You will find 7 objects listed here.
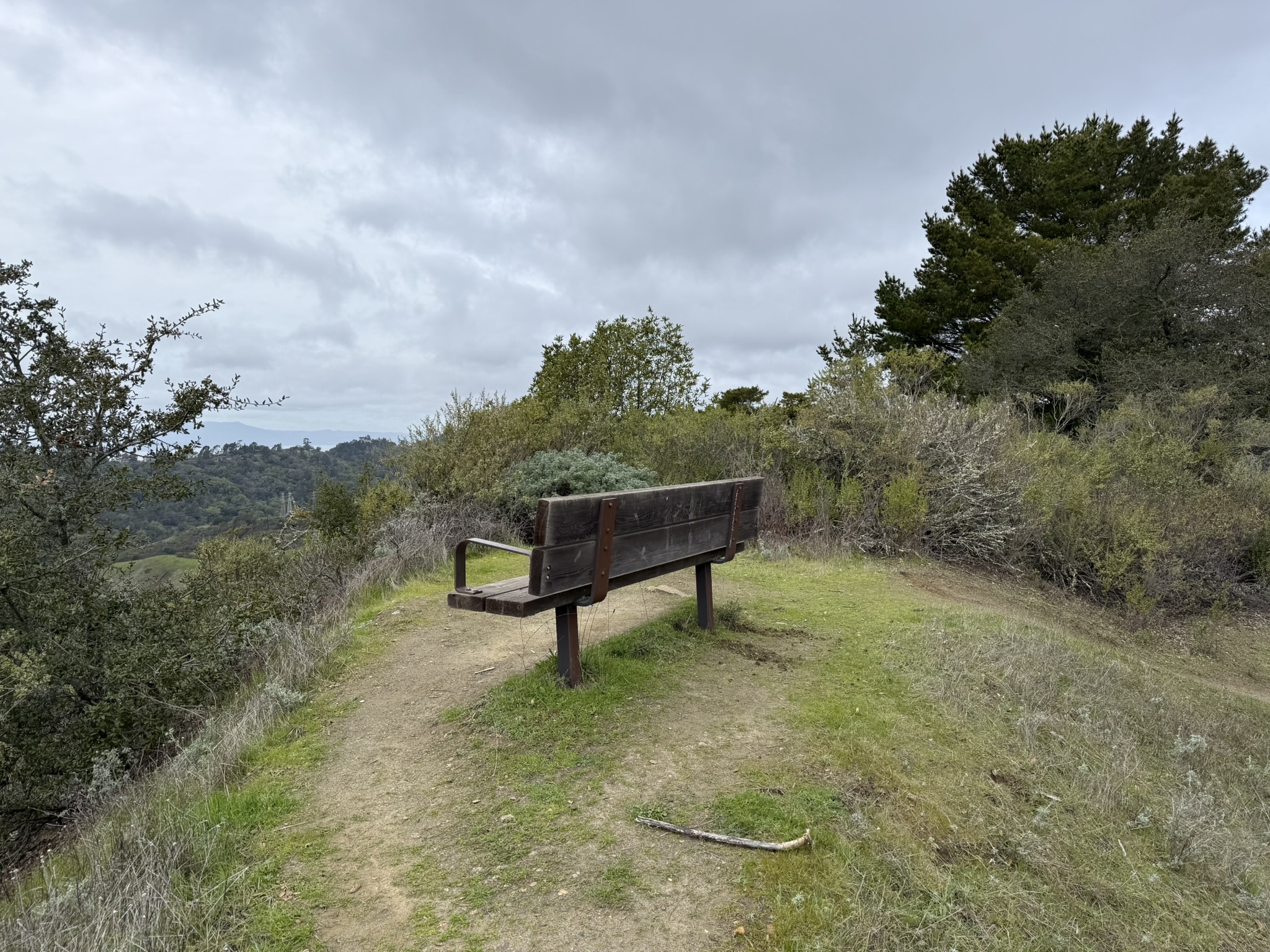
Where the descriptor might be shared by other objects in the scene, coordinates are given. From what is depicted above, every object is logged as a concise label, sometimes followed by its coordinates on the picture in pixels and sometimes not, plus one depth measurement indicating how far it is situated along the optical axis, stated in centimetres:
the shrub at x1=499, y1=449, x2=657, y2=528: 979
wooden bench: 335
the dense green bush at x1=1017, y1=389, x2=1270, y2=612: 902
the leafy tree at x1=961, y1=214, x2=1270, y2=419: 1769
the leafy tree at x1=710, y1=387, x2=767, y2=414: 3152
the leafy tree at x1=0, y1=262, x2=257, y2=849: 483
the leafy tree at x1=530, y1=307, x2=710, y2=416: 2448
